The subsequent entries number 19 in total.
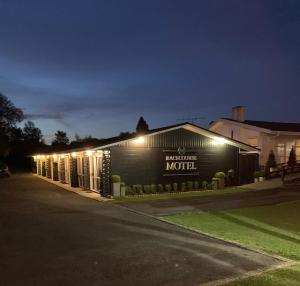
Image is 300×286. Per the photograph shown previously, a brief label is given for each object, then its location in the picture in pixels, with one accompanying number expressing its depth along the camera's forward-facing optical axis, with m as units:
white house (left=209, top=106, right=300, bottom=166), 19.72
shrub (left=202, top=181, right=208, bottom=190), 16.46
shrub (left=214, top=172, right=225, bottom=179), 16.19
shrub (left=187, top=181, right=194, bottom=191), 16.19
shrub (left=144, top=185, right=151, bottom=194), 15.16
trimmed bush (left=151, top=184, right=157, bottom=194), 15.24
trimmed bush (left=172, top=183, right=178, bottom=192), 15.94
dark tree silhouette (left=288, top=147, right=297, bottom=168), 19.36
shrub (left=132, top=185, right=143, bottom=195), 14.95
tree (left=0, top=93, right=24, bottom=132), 50.60
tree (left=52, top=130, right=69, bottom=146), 75.99
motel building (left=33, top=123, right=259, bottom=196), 14.91
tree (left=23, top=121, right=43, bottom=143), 67.43
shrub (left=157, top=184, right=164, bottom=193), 15.52
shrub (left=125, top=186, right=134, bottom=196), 14.60
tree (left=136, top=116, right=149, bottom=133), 42.41
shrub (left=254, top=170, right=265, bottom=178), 17.67
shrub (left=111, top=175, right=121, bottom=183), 14.13
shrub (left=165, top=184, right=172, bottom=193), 15.73
